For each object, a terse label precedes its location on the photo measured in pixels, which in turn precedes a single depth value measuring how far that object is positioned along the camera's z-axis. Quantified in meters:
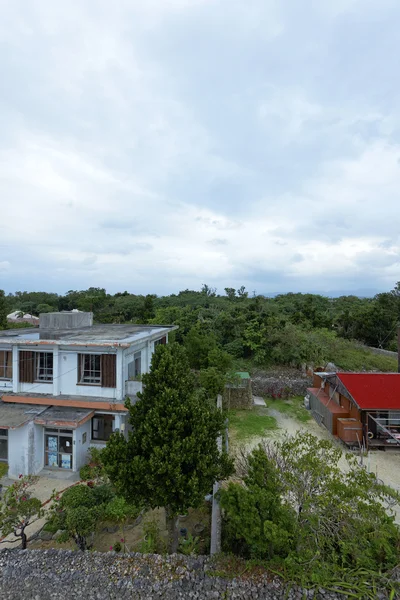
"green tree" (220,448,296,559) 5.13
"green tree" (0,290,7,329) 28.61
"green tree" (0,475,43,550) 6.25
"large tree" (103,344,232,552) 5.54
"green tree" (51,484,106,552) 6.15
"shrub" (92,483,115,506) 7.32
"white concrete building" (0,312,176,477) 10.06
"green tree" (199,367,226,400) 14.71
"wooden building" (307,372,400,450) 10.87
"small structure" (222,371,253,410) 15.68
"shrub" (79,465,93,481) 9.33
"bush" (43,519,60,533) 6.53
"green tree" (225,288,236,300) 37.37
